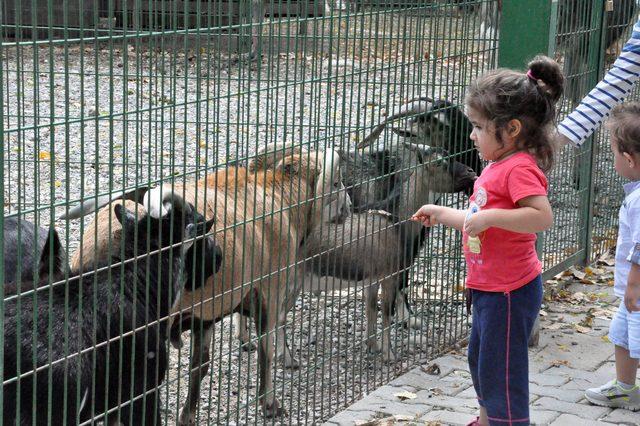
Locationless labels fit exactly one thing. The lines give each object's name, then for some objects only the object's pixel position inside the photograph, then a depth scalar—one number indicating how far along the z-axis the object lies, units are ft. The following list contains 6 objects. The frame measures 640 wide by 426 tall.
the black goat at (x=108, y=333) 17.22
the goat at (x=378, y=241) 26.93
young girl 21.59
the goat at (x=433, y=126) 28.60
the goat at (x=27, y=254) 19.79
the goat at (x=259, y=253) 22.98
